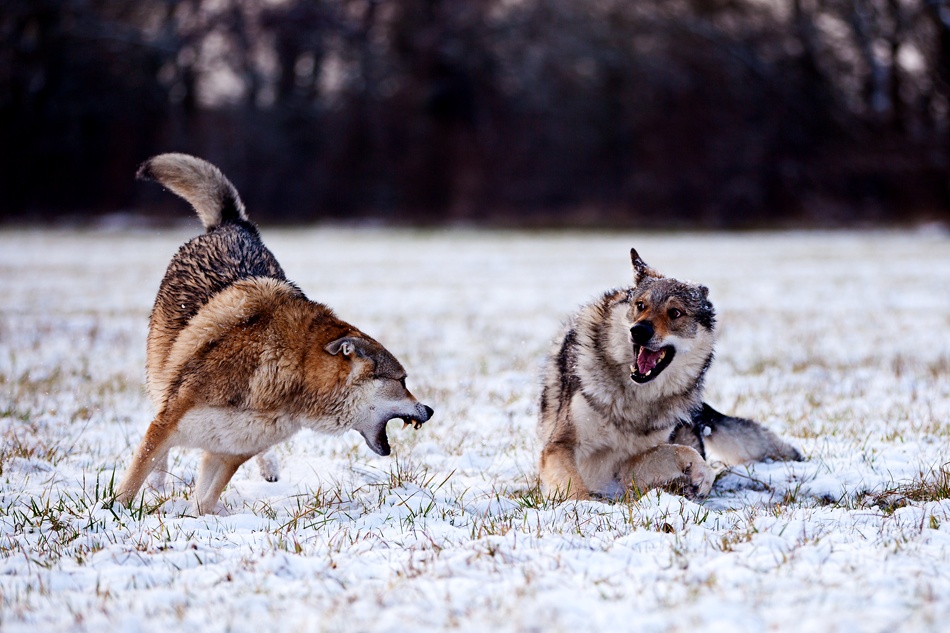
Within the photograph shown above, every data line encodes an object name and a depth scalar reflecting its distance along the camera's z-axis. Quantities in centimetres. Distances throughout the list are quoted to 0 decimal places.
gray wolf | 919
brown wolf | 843
